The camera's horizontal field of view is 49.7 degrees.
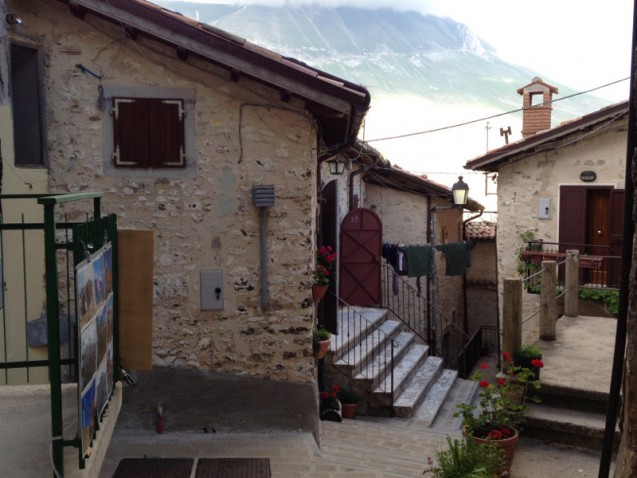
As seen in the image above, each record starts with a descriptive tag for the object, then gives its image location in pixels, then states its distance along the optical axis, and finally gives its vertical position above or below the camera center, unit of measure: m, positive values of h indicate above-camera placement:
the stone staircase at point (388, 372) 10.66 -2.79
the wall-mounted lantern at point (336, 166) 12.24 +0.74
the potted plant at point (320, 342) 8.37 -1.67
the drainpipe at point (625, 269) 3.10 -0.28
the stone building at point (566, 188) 14.72 +0.44
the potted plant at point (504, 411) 7.05 -2.21
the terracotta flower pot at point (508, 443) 6.88 -2.38
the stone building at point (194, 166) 7.72 +0.46
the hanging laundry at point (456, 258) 18.48 -1.36
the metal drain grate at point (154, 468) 6.84 -2.67
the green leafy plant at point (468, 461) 6.19 -2.34
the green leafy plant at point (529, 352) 8.20 -1.73
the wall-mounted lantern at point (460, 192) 14.67 +0.33
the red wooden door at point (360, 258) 14.24 -1.06
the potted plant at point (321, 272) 8.36 -0.80
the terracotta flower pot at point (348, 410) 10.38 -3.06
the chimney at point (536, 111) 18.31 +2.59
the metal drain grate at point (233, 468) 6.94 -2.70
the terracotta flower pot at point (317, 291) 8.31 -1.02
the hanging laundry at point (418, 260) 16.22 -1.24
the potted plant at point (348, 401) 10.40 -2.96
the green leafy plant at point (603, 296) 13.44 -1.75
